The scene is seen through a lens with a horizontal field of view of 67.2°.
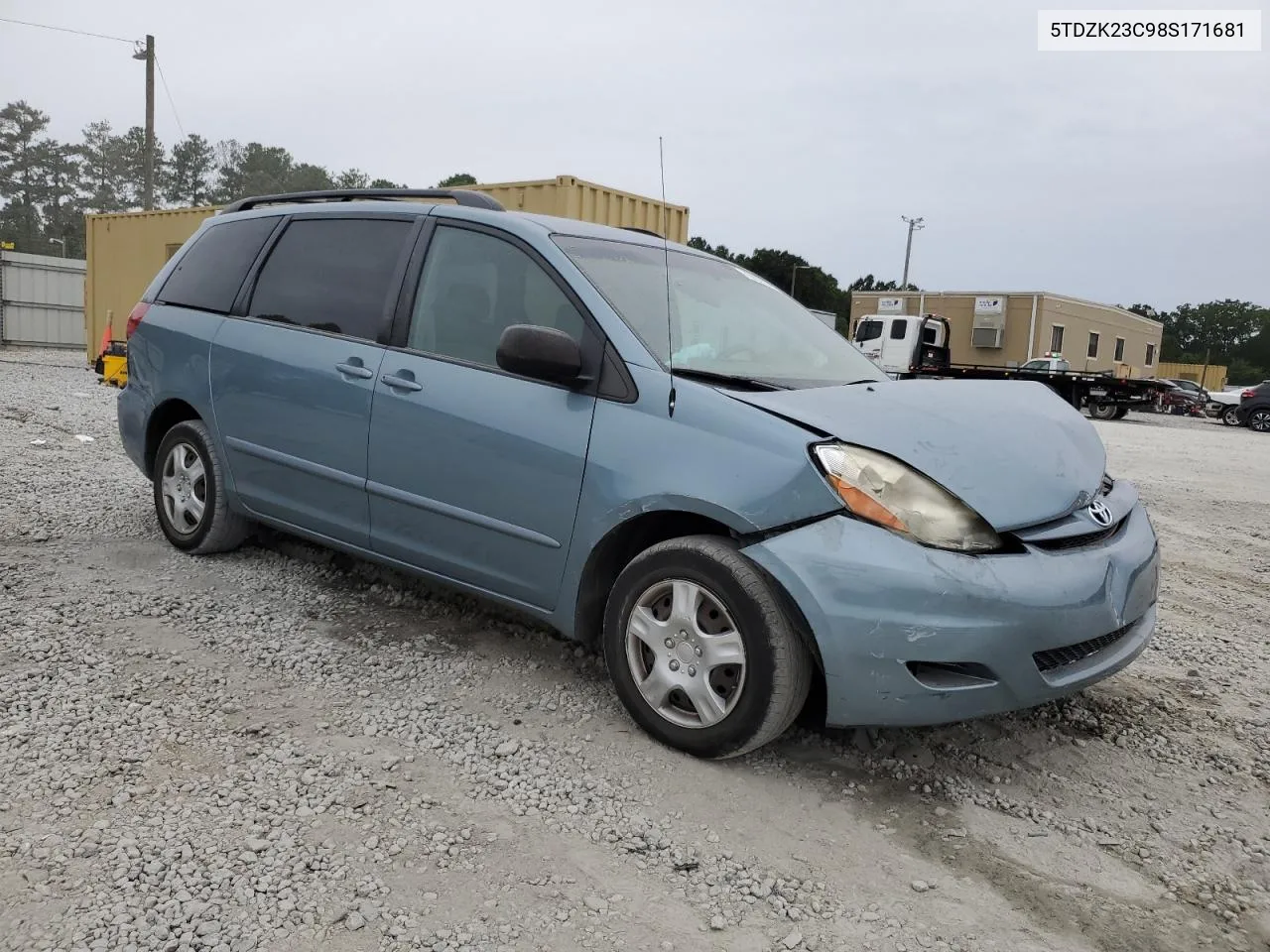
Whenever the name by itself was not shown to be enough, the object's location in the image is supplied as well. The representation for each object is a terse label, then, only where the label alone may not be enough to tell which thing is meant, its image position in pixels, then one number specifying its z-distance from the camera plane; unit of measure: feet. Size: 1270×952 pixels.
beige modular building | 104.58
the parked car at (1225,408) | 83.35
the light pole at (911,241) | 186.80
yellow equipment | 33.88
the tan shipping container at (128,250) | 38.22
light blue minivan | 8.71
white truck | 72.02
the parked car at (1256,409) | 79.46
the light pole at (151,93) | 79.00
